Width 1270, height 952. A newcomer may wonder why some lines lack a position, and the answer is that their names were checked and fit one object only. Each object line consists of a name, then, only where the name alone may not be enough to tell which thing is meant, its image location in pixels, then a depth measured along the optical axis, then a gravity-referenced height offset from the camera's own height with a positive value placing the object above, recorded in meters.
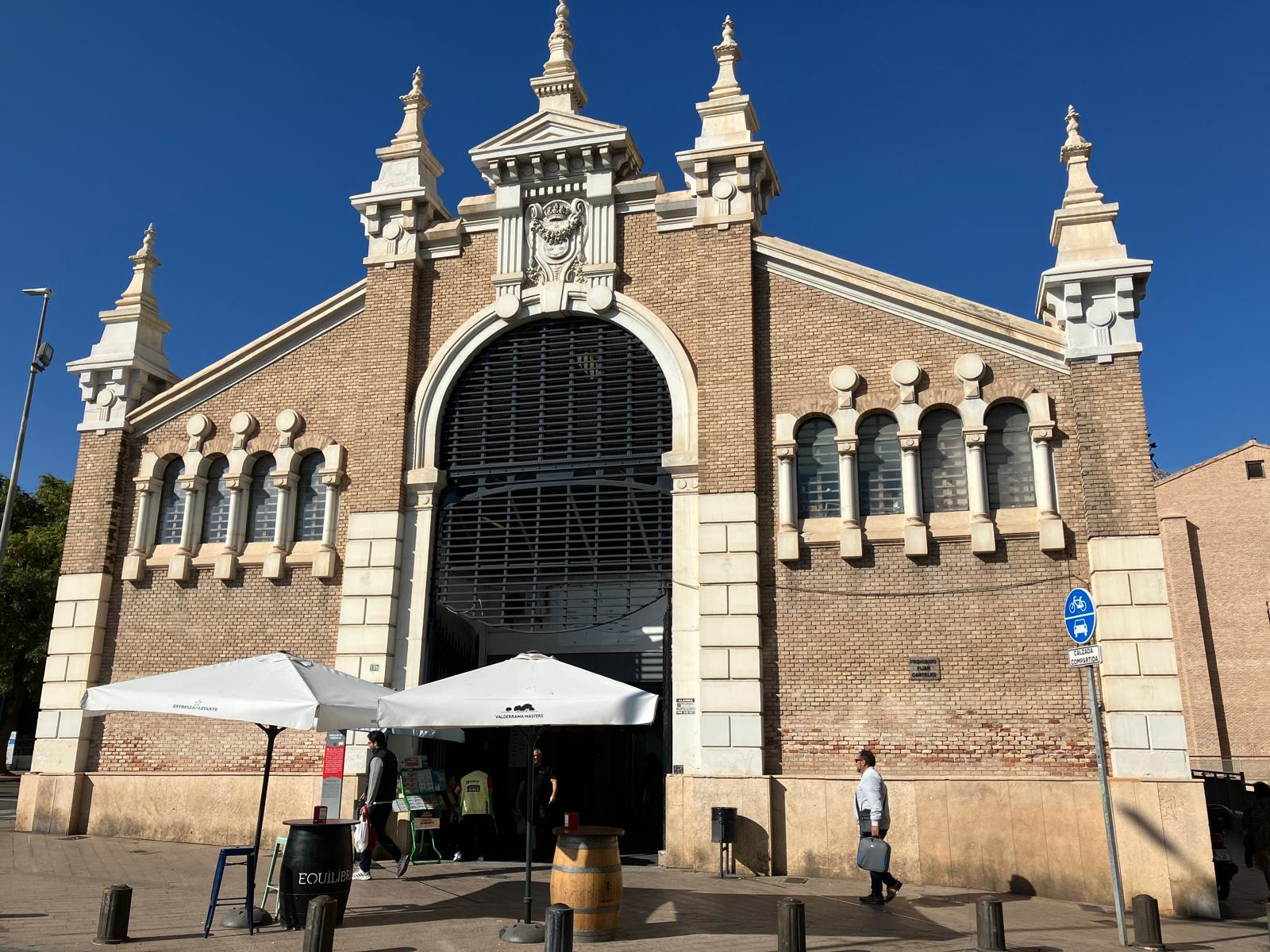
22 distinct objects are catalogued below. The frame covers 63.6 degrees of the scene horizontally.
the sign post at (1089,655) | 9.66 +1.01
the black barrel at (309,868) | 9.66 -1.02
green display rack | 14.80 -0.66
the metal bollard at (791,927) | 8.46 -1.34
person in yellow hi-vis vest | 15.46 -0.88
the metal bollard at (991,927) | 9.27 -1.45
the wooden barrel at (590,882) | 9.29 -1.09
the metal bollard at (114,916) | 8.91 -1.37
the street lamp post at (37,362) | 19.92 +7.46
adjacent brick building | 32.88 +5.32
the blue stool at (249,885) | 9.44 -1.16
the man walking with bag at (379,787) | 12.58 -0.37
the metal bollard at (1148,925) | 9.71 -1.49
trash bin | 13.50 -0.84
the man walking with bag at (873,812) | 11.70 -0.57
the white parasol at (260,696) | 9.68 +0.56
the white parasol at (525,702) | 9.46 +0.50
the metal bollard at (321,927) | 8.08 -1.30
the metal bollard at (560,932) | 8.08 -1.33
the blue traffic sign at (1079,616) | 10.09 +1.41
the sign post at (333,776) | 15.29 -0.29
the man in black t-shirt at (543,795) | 14.77 -0.52
